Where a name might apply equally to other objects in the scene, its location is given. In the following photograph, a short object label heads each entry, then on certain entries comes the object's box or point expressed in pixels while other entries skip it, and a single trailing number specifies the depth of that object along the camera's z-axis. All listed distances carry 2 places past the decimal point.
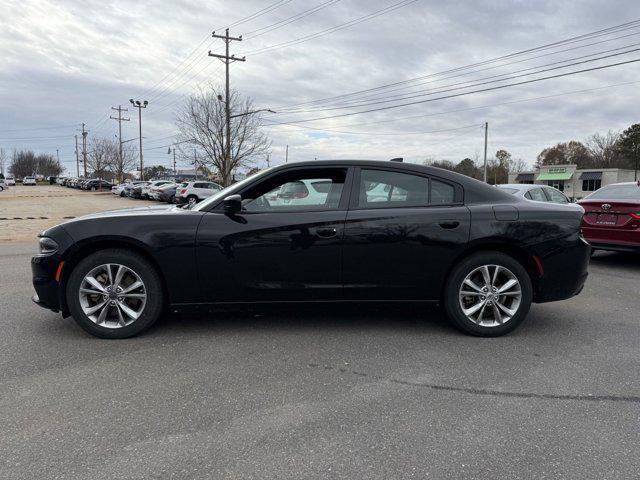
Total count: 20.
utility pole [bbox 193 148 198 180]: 39.93
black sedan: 4.06
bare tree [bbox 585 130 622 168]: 86.69
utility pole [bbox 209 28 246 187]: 31.69
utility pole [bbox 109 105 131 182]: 71.17
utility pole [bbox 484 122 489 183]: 50.39
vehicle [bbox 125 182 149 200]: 42.66
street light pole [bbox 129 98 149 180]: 60.31
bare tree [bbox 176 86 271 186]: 37.38
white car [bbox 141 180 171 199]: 37.88
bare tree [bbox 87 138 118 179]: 88.00
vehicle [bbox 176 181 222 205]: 28.25
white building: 66.56
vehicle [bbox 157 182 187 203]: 32.00
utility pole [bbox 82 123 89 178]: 88.19
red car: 7.55
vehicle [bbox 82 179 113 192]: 66.62
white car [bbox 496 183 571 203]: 9.95
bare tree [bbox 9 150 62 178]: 124.75
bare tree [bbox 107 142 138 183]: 87.00
